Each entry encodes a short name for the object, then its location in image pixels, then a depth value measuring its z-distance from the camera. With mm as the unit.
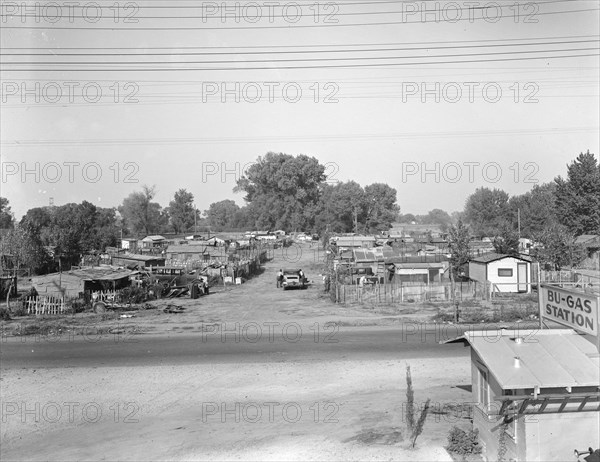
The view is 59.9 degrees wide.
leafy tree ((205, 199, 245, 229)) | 150800
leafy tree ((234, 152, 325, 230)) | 115688
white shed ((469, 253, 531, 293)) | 36438
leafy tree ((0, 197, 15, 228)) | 95562
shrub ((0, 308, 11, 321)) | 27391
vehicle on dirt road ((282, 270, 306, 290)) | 40844
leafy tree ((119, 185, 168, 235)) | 109938
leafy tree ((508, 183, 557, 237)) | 88338
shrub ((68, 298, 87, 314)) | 29477
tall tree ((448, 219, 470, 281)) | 42125
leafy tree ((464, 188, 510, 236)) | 110638
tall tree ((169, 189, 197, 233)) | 132625
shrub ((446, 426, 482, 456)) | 10588
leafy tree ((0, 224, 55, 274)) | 46750
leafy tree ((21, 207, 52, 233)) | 65662
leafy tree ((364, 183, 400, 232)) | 119438
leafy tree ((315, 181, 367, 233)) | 113625
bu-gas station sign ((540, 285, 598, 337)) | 9767
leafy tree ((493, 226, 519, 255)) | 50197
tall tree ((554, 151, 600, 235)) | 66312
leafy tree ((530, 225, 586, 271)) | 41344
